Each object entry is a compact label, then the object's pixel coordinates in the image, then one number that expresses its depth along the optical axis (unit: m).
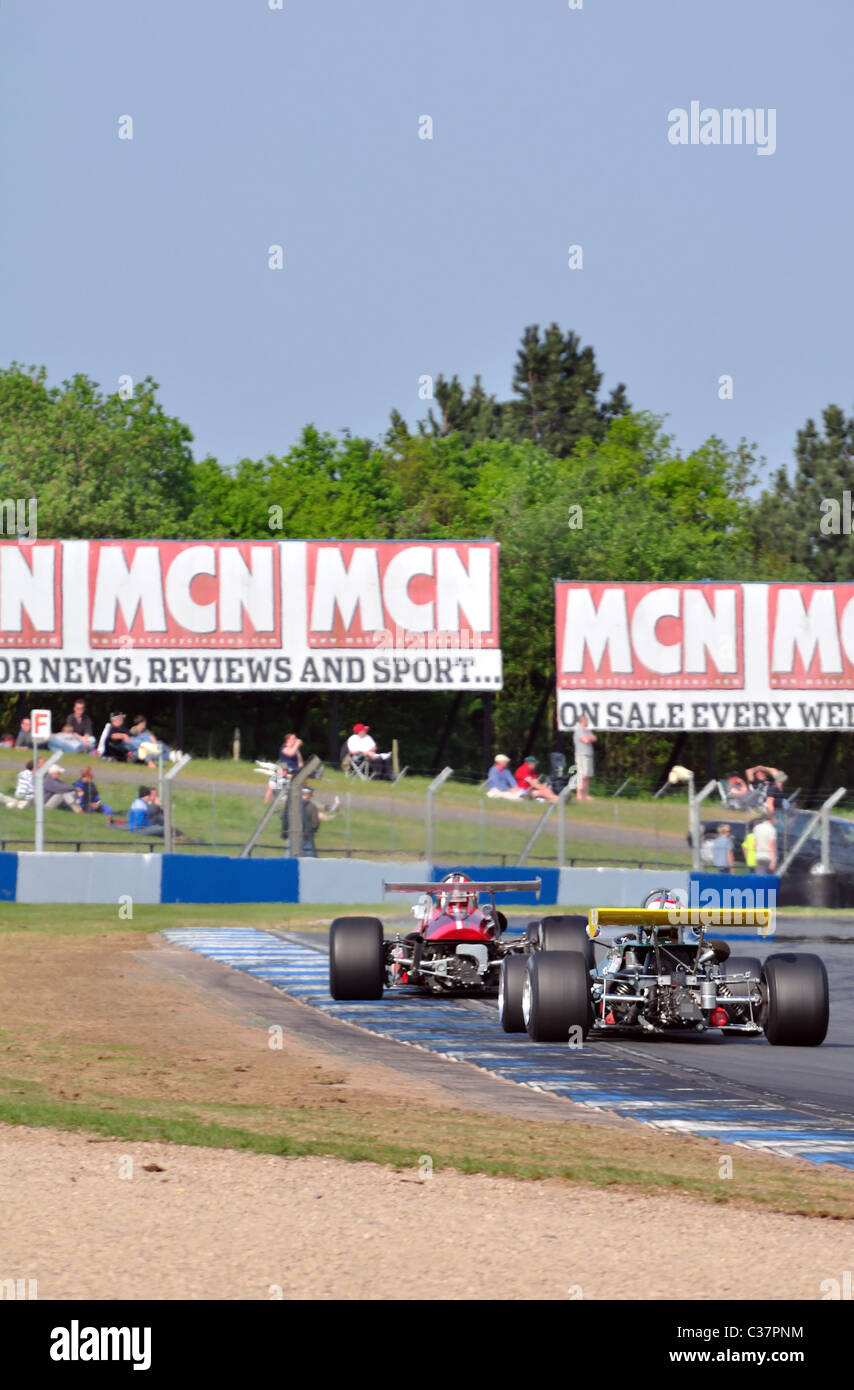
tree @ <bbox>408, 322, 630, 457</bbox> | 107.25
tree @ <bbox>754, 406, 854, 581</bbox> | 81.06
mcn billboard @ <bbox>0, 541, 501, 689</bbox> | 39.38
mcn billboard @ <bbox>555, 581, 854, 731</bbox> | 40.69
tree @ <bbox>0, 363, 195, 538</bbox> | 69.19
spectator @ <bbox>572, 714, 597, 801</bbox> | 39.44
